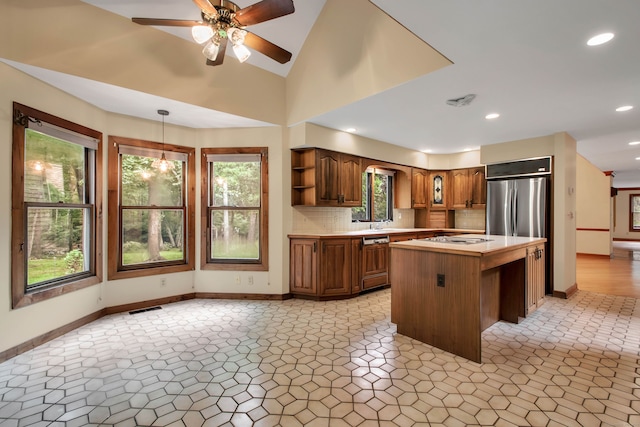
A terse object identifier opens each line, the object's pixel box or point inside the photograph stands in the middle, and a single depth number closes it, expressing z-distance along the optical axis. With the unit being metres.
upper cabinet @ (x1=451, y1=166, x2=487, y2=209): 5.96
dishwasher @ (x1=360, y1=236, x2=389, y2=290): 4.52
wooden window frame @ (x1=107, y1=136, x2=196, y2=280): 3.67
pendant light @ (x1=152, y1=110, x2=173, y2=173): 3.54
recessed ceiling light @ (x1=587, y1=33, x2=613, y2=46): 2.11
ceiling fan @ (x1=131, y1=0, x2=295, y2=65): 2.13
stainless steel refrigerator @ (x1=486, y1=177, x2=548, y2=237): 4.66
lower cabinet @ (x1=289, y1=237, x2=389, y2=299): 4.17
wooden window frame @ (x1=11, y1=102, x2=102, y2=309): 2.60
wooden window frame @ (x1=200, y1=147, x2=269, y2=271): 4.30
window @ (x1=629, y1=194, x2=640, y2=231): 12.74
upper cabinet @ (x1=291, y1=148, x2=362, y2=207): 4.38
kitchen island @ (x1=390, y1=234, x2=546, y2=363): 2.53
